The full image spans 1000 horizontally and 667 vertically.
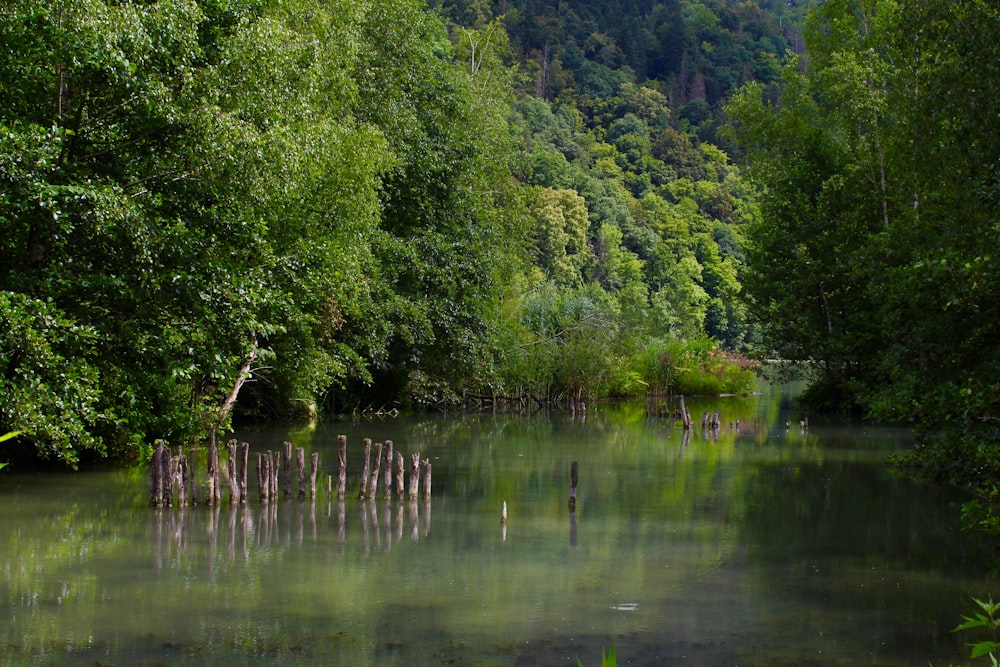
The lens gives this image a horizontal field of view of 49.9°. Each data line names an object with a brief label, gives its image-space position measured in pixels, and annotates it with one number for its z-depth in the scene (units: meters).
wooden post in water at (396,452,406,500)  17.75
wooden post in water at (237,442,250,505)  16.89
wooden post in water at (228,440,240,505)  16.45
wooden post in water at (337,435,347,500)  16.78
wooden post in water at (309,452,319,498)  16.77
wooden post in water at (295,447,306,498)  17.76
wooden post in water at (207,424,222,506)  16.58
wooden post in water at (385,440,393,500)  17.81
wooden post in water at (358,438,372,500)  17.48
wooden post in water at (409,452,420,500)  17.86
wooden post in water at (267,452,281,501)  17.29
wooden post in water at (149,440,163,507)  16.45
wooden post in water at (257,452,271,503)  16.97
